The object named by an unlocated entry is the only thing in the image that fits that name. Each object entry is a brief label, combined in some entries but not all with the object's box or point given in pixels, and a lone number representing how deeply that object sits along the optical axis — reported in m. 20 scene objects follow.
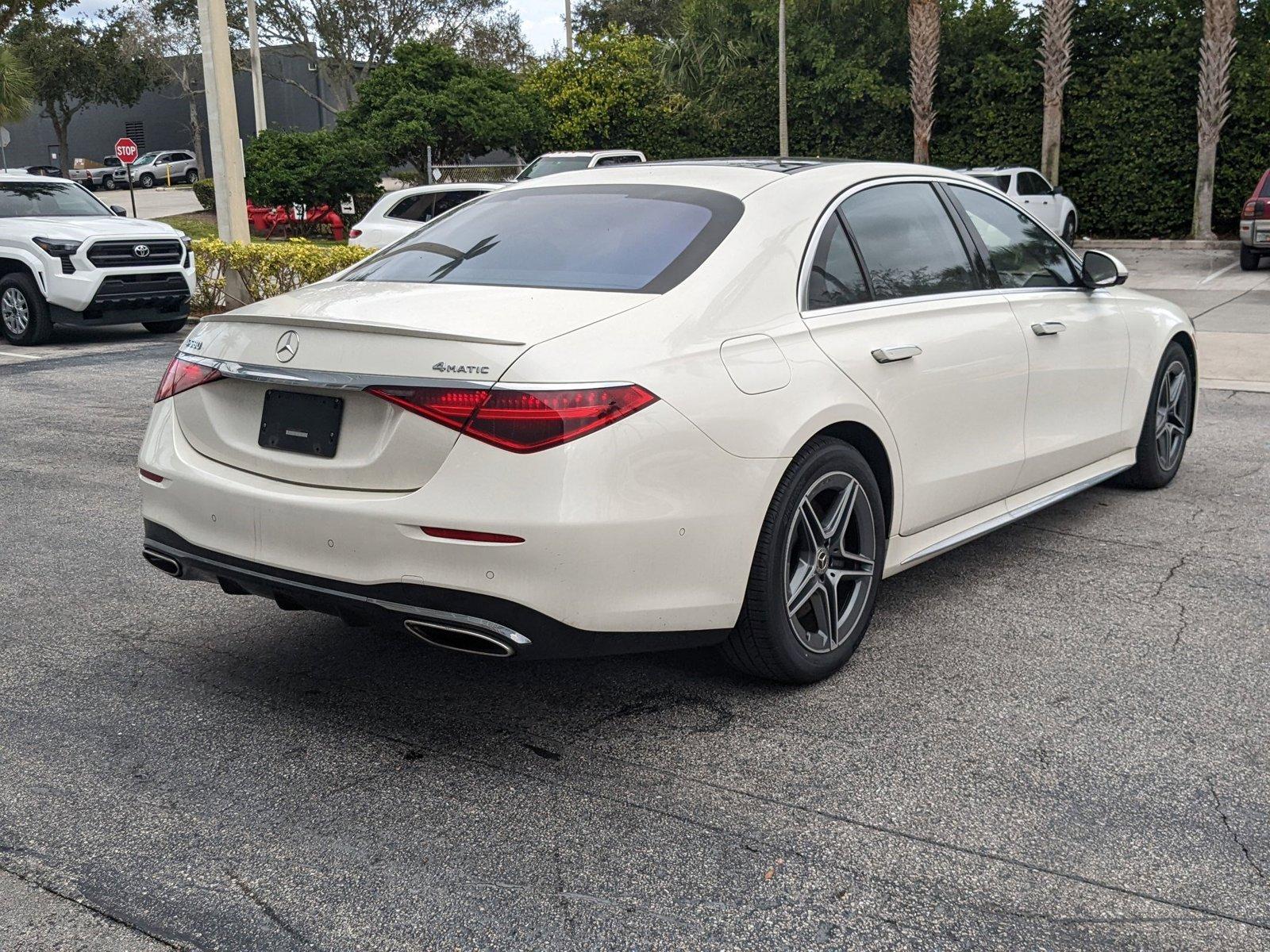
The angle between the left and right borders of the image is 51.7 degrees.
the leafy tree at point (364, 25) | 48.38
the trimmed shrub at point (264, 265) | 14.26
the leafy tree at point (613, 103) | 34.31
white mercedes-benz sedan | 3.25
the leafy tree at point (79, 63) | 56.06
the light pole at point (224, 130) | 15.71
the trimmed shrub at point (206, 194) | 39.25
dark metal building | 60.44
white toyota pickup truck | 13.65
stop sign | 39.32
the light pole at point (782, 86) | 28.27
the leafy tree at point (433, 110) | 31.30
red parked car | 19.17
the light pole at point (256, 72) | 38.91
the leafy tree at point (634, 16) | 58.38
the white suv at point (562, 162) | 21.61
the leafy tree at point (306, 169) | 29.31
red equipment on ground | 30.31
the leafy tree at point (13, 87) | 32.50
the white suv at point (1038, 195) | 21.41
